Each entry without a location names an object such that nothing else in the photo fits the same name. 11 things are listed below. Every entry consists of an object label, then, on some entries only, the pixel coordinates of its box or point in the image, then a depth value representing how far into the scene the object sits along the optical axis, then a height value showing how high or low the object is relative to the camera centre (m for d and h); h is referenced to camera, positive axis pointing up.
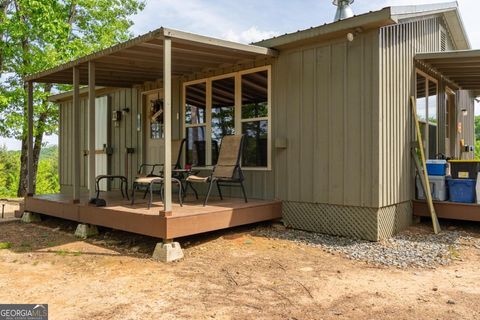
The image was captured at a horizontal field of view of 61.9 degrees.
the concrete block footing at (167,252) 4.00 -0.88
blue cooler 5.38 -0.04
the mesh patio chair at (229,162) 5.16 +0.04
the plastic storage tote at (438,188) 5.35 -0.32
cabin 4.61 +0.68
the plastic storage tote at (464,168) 5.11 -0.06
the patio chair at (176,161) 4.80 +0.07
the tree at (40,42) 9.66 +3.23
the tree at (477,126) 31.45 +2.96
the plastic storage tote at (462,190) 5.14 -0.34
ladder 5.12 -0.04
